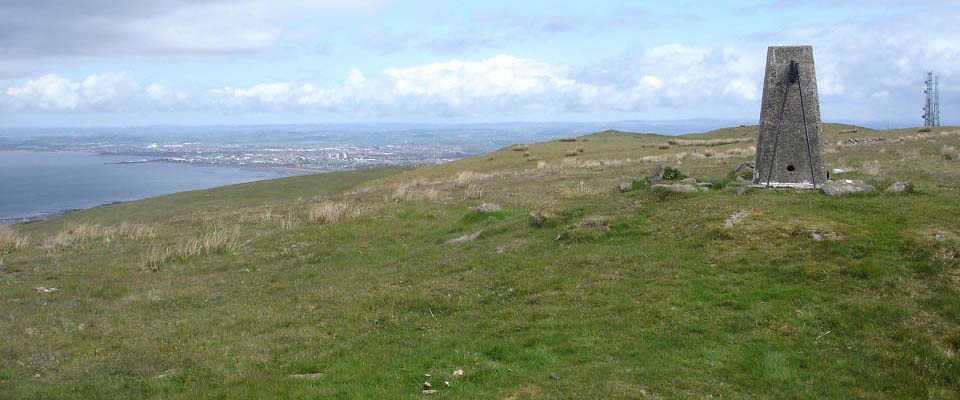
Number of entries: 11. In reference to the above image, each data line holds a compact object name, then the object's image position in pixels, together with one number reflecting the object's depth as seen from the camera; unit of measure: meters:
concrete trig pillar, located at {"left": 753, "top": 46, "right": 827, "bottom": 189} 15.83
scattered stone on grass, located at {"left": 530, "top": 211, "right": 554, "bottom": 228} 16.86
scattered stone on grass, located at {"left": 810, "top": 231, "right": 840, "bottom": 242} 11.63
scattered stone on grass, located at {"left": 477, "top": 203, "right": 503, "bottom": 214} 21.03
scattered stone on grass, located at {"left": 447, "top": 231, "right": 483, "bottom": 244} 17.53
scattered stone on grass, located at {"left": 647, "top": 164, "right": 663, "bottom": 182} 20.49
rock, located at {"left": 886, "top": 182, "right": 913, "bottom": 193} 14.60
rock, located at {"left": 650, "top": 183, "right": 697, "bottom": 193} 16.51
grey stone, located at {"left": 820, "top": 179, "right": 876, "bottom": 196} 14.64
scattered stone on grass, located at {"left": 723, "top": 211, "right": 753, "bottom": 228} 13.06
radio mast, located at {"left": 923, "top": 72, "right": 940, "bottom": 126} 58.06
